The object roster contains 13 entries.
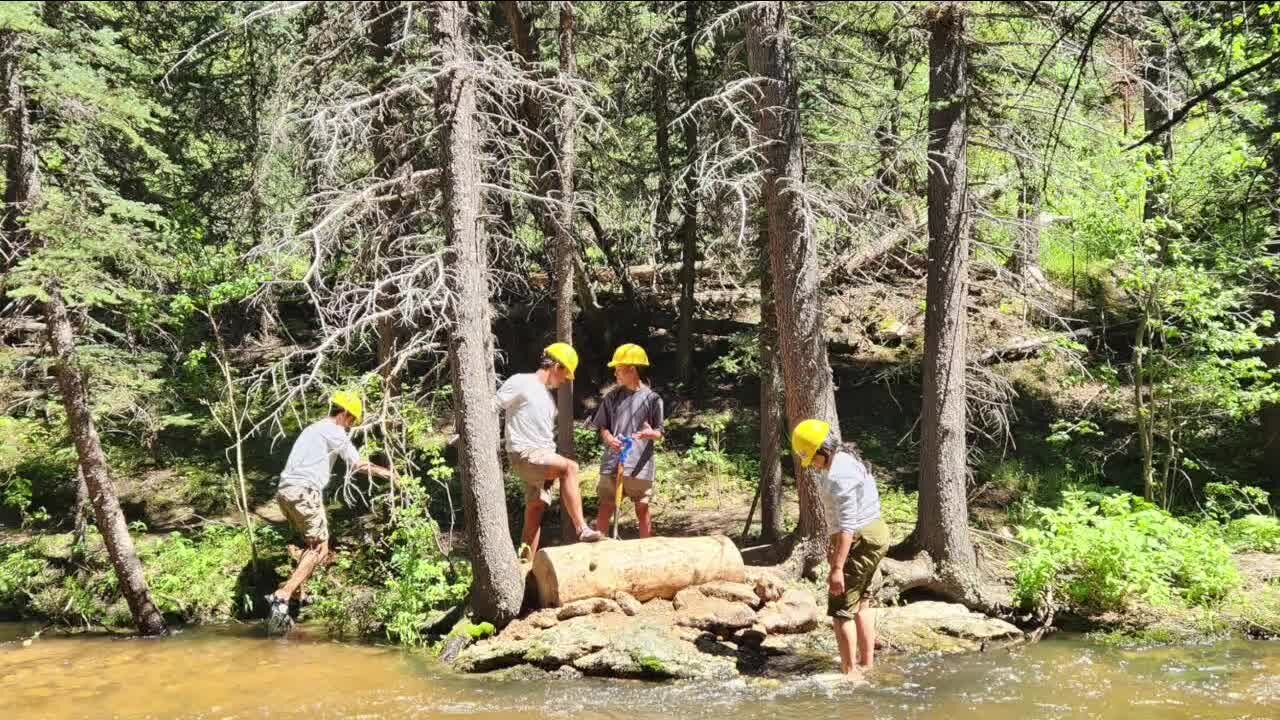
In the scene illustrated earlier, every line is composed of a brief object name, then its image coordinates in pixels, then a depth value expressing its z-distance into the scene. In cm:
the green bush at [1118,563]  903
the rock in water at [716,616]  836
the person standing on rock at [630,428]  973
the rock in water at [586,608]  837
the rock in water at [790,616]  852
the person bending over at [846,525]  759
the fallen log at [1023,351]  1393
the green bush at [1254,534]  1074
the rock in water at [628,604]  842
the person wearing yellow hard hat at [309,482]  974
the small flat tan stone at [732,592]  870
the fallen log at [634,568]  848
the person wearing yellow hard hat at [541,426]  908
